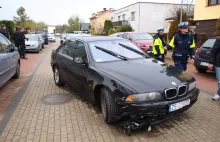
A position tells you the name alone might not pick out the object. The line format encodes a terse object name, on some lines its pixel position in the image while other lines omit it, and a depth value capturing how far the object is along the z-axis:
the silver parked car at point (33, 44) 17.05
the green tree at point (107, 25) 41.76
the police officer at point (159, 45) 7.02
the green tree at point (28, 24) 59.38
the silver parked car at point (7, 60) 5.90
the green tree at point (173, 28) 18.59
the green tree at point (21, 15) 71.78
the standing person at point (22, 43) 13.38
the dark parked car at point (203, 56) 8.15
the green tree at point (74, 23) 93.81
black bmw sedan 3.53
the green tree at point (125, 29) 33.12
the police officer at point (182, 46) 5.68
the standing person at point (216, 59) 5.13
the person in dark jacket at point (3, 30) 13.28
